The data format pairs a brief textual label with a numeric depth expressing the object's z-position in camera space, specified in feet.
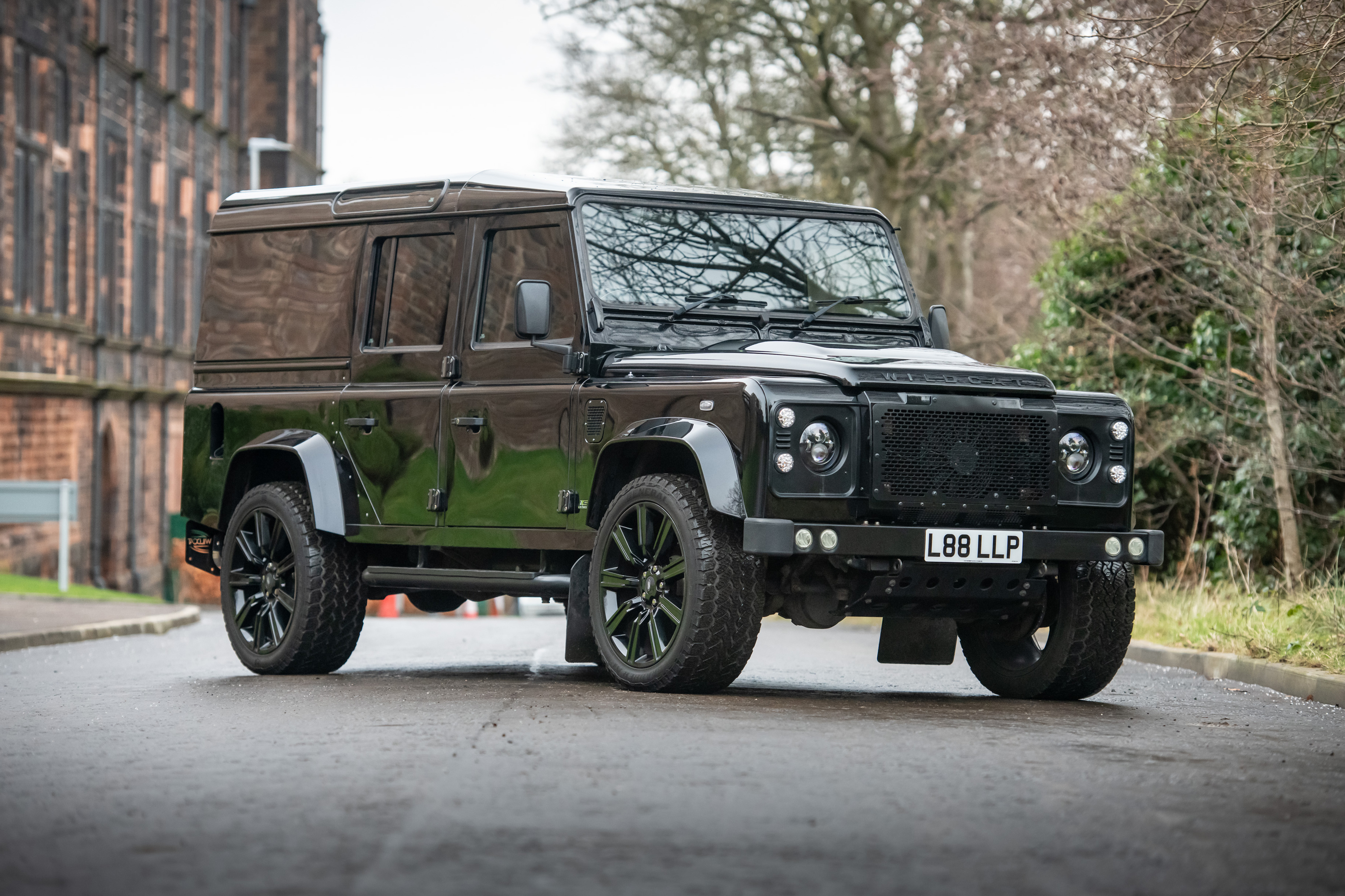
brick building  102.58
